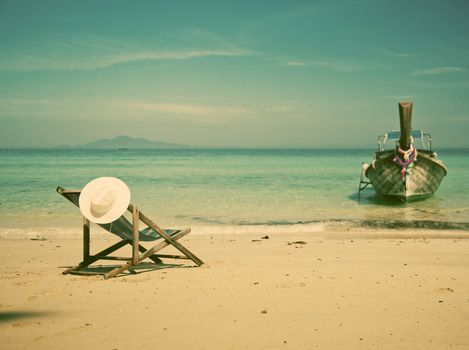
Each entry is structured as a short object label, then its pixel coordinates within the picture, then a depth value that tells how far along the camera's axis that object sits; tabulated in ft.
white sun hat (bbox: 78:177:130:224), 18.70
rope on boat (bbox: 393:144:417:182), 53.88
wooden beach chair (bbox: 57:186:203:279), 19.19
